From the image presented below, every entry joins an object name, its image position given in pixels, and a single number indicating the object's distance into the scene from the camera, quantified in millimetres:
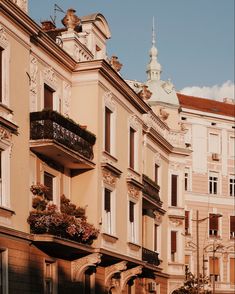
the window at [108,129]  32344
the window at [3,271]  24391
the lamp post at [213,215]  55188
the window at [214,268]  61094
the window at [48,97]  29156
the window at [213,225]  61719
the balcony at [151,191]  38625
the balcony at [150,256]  38256
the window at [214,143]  63962
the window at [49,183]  28572
